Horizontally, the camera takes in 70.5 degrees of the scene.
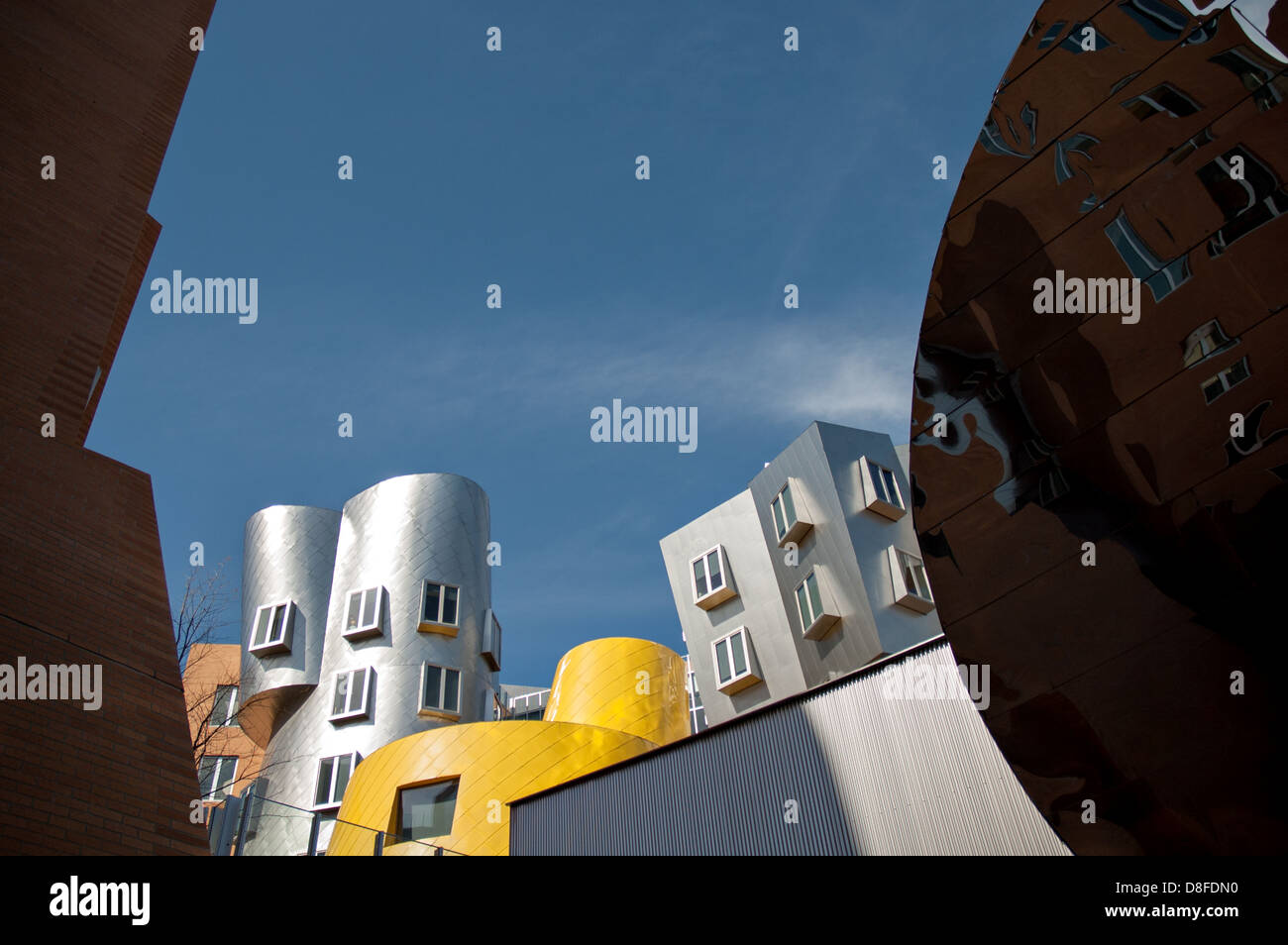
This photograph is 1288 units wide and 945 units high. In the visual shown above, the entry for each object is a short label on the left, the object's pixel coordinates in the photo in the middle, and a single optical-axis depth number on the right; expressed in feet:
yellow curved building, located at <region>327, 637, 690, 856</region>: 70.23
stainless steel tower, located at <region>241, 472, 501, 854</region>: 103.55
